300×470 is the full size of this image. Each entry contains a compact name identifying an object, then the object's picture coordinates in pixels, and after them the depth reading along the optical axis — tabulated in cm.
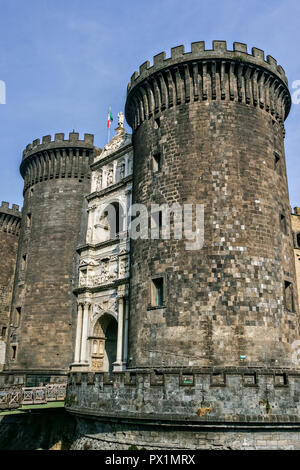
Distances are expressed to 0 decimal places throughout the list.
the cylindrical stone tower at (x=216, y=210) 1819
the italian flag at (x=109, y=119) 3241
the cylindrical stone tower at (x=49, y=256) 2858
